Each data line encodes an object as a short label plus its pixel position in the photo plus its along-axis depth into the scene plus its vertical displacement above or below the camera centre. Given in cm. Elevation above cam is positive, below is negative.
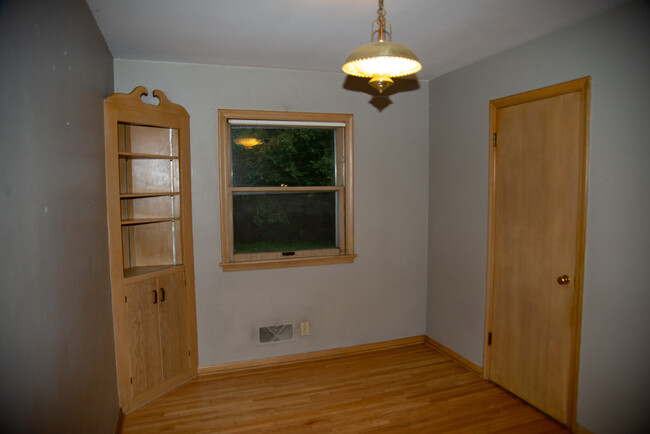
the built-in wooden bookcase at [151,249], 279 -43
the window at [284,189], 350 +5
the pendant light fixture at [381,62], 159 +57
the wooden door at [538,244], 258 -36
